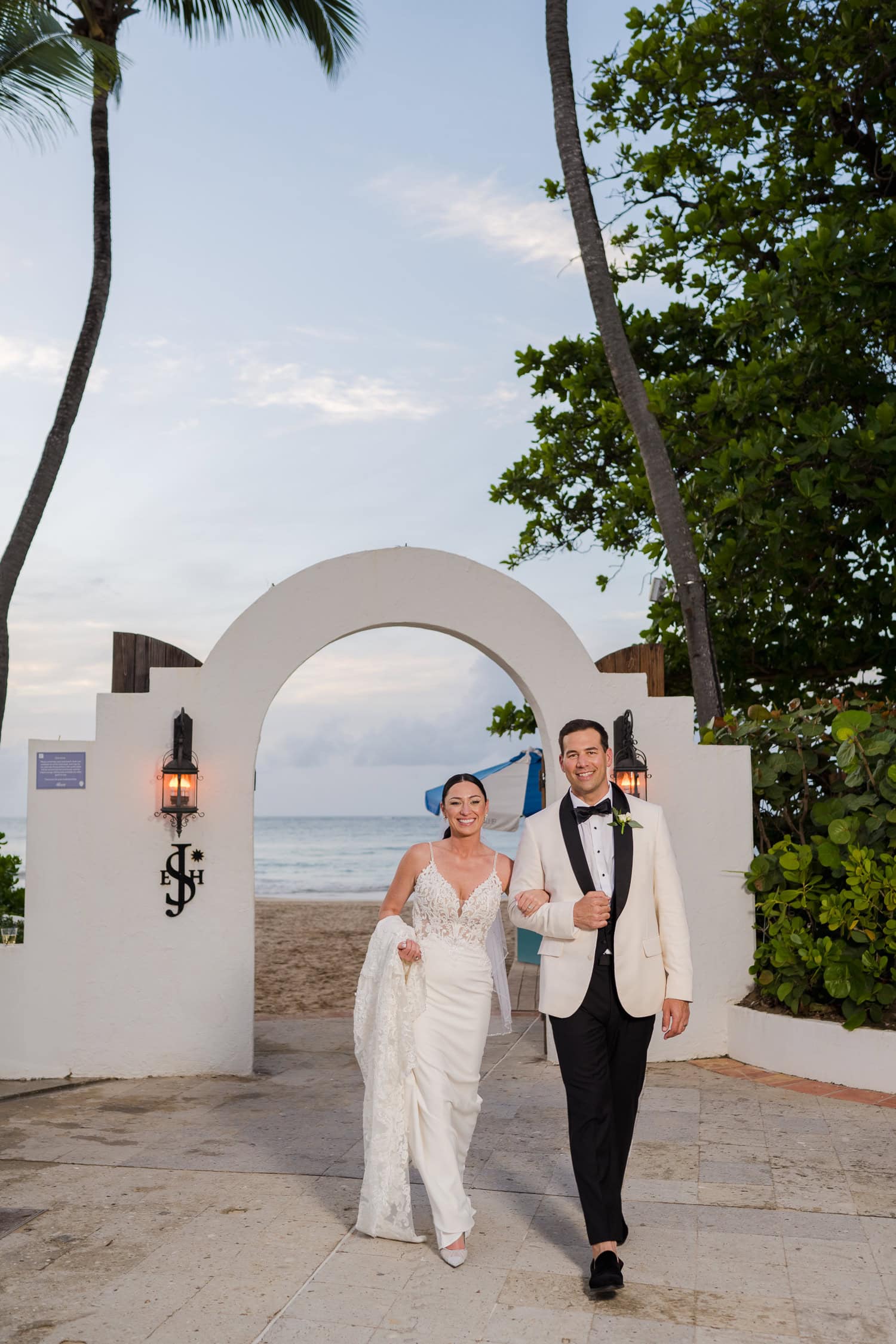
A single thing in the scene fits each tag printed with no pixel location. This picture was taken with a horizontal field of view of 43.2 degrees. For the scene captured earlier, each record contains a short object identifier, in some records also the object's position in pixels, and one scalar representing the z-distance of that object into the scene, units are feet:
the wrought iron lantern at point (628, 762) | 23.26
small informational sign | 23.07
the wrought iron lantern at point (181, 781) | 22.94
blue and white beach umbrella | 41.24
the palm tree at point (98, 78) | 31.94
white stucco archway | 22.79
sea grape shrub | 21.02
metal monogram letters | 23.07
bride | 13.15
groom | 12.07
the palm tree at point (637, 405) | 29.86
